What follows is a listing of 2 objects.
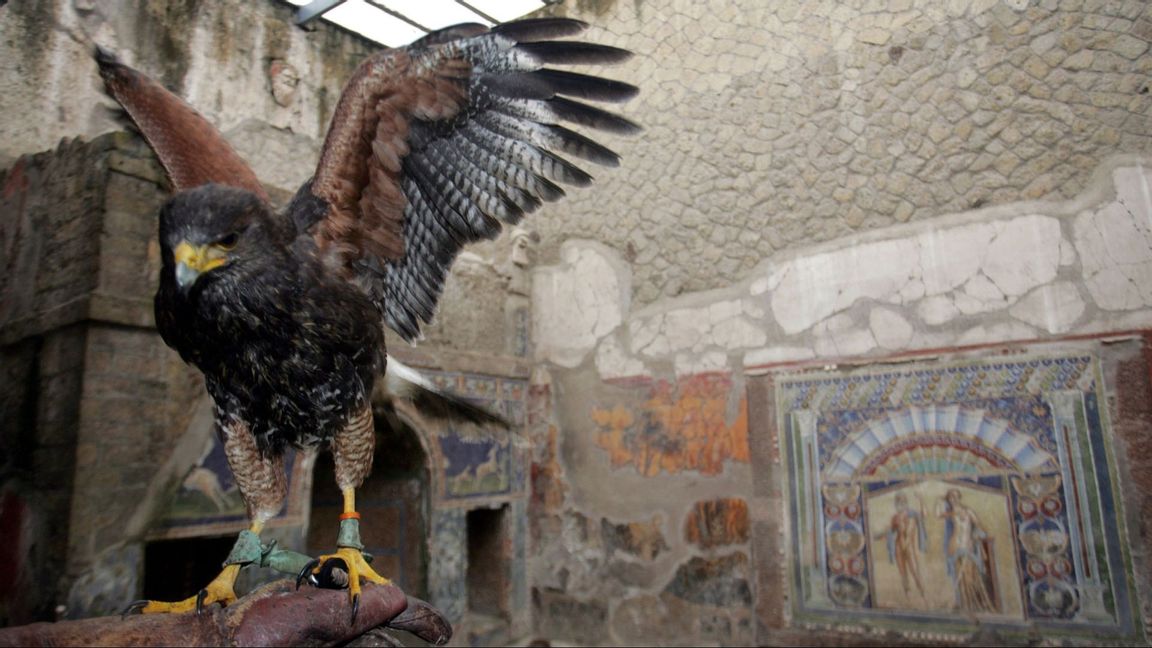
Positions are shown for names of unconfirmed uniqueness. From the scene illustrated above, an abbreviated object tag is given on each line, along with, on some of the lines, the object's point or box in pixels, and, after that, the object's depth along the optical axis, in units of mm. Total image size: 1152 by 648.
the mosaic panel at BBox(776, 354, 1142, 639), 3180
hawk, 1520
